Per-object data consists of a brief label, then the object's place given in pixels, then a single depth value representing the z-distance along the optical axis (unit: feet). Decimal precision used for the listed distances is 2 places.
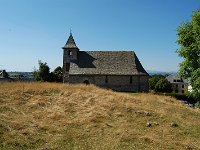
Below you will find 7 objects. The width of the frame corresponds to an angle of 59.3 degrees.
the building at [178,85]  258.73
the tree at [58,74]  155.88
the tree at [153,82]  213.07
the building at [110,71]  112.42
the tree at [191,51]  53.52
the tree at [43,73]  149.81
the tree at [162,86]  199.63
